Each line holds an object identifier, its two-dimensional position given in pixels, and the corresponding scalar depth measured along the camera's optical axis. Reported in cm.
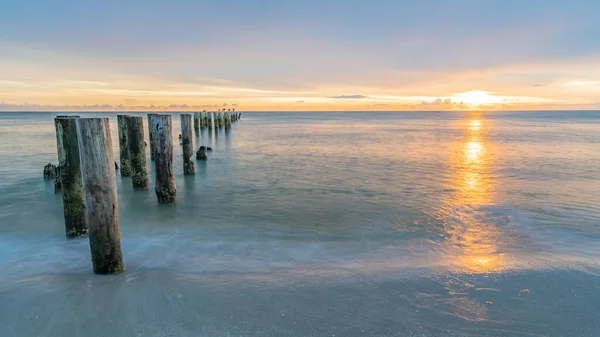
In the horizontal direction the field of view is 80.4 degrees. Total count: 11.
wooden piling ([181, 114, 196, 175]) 1199
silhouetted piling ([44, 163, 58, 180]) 1107
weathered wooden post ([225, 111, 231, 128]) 3764
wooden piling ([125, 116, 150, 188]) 950
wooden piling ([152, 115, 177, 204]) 813
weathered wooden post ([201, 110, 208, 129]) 3375
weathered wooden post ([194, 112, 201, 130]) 3060
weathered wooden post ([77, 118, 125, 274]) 412
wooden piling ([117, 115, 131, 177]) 1049
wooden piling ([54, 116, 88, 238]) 565
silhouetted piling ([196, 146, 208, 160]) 1524
